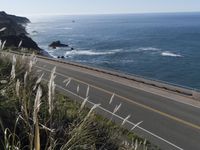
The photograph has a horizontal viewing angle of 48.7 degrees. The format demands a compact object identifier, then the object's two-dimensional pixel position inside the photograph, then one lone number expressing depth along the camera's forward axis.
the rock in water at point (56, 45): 55.28
